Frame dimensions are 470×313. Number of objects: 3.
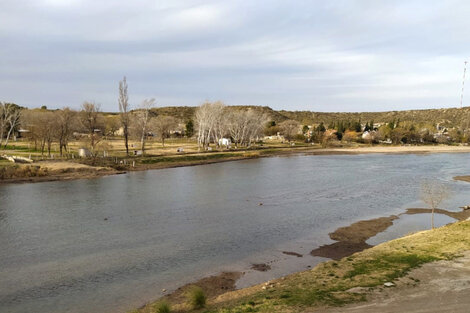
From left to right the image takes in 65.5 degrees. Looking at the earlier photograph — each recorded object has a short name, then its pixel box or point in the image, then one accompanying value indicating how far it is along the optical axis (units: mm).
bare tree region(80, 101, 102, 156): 66312
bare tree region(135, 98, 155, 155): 93800
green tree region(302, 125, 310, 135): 156350
